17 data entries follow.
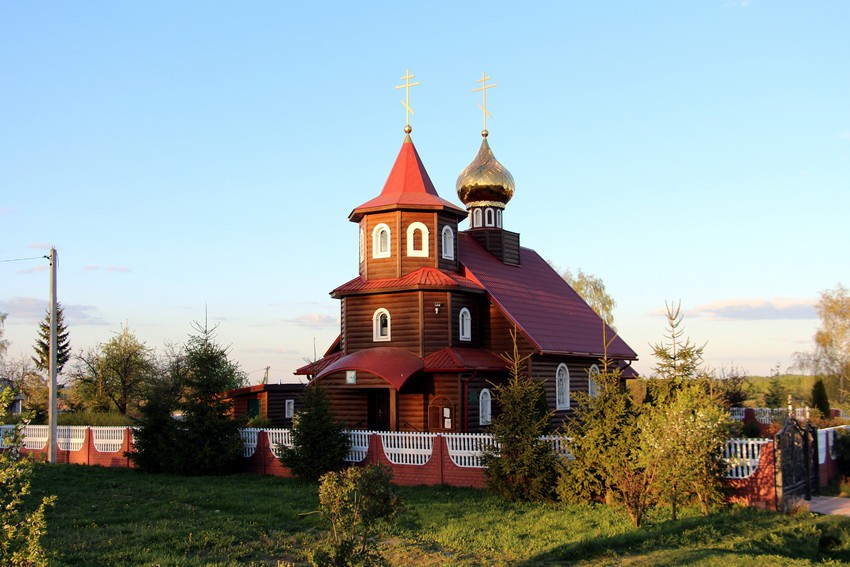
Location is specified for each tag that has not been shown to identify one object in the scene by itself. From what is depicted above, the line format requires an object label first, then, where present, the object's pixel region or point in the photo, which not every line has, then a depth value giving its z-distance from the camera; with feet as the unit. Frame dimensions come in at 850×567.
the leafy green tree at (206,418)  58.29
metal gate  41.60
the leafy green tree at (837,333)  141.08
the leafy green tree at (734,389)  100.07
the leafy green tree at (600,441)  42.75
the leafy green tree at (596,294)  146.82
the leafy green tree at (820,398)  89.40
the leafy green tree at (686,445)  39.45
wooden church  68.95
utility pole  65.41
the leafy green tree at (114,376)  115.14
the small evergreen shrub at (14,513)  18.90
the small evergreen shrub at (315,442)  54.13
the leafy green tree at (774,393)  115.24
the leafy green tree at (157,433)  59.41
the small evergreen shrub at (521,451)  45.44
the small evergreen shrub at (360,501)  24.00
